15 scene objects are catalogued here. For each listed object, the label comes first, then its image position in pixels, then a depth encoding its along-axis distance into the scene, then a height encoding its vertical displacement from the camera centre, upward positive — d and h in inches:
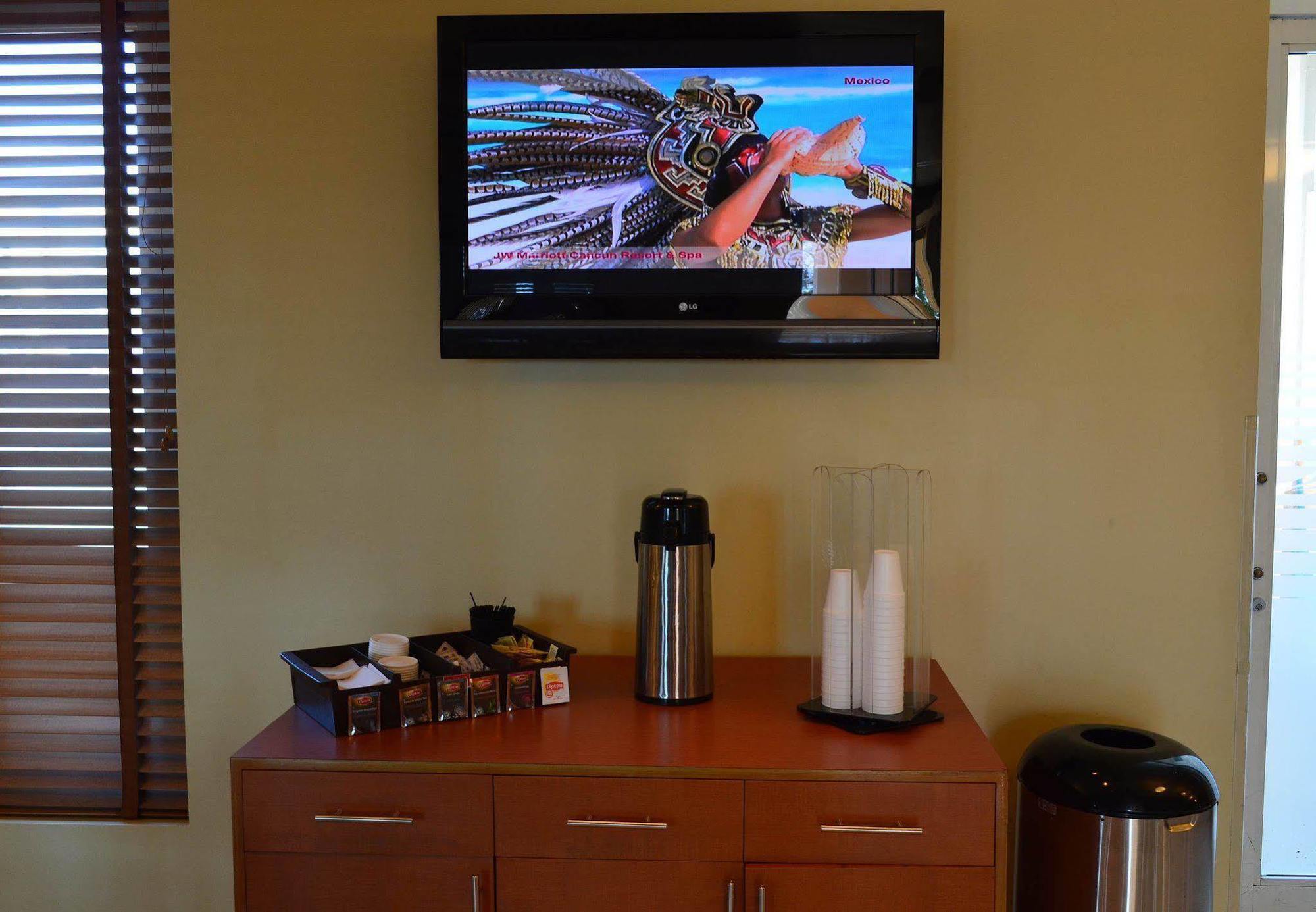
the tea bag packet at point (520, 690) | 73.4 -21.2
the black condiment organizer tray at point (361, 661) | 67.9 -19.9
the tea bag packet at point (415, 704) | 69.7 -21.3
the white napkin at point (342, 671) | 73.7 -20.3
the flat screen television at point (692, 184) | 79.7 +17.9
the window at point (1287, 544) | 95.3 -13.5
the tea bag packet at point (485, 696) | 72.2 -21.4
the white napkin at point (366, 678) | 70.6 -19.8
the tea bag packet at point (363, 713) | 68.1 -21.4
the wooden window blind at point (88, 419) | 92.1 -1.8
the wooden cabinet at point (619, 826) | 62.7 -27.0
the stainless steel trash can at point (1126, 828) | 67.3 -29.0
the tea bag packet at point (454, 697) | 71.0 -21.2
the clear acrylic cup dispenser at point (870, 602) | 70.2 -14.3
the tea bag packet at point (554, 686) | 74.3 -21.2
